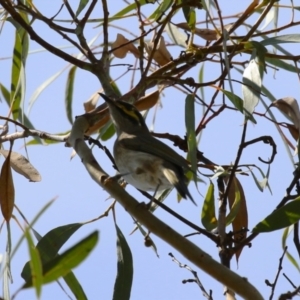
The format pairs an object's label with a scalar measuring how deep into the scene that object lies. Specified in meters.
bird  5.81
